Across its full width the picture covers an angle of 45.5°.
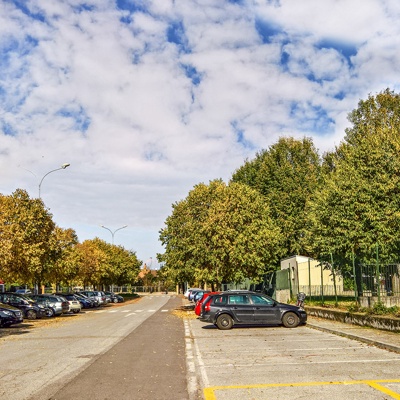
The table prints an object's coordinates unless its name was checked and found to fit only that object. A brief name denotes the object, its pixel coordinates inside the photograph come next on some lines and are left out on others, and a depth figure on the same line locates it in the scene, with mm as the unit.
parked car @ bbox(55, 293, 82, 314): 35000
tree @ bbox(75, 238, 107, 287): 55156
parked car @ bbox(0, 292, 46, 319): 28428
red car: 21291
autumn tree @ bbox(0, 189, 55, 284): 29922
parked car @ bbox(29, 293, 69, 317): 30891
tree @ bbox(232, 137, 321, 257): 43562
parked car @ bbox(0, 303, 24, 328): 21922
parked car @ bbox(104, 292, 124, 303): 58453
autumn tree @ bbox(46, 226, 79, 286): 36812
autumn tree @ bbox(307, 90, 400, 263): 28438
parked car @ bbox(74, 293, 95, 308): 43756
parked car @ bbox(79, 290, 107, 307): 47156
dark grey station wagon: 18688
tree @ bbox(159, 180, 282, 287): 33281
